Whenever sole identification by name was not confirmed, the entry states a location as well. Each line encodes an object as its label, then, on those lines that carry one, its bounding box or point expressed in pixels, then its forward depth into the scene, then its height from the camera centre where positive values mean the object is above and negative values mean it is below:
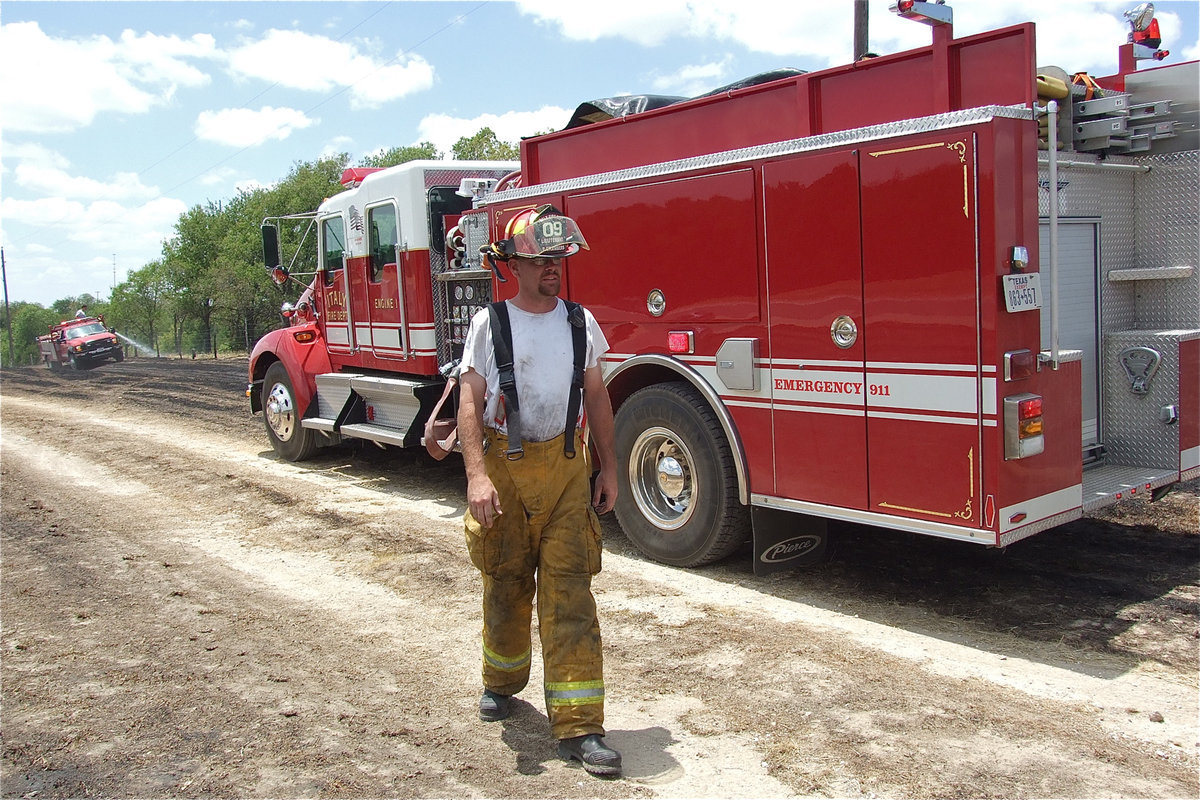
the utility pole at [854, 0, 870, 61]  12.73 +3.67
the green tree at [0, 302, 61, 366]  94.12 +1.44
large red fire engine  4.71 +0.09
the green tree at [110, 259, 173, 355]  57.71 +2.56
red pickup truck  33.47 -0.09
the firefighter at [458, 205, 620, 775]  3.72 -0.52
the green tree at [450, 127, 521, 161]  41.37 +7.87
